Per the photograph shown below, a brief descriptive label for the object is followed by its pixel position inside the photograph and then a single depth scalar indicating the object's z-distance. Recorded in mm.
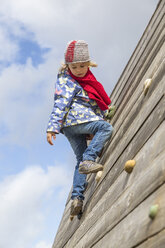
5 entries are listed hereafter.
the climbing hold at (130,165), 2148
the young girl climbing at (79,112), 3336
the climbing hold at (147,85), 2698
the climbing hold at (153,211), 1513
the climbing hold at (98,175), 3265
